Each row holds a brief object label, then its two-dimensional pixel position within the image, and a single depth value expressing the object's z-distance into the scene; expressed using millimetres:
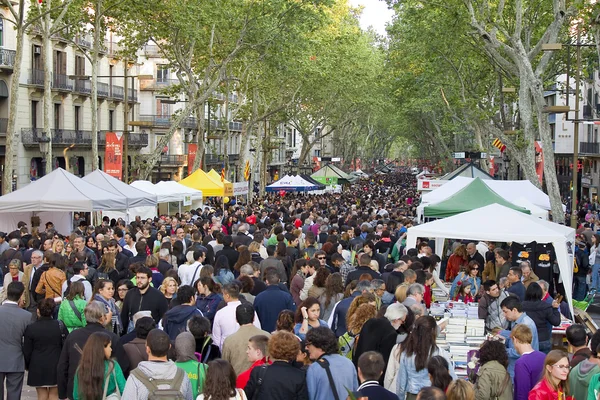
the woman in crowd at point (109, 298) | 8859
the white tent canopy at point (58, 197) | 18672
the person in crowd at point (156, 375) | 6020
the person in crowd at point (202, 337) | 7352
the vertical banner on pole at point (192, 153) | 36406
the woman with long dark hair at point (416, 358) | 6750
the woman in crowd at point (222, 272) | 10852
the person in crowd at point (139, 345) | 7098
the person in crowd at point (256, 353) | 6648
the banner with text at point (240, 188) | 31062
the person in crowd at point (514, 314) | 8367
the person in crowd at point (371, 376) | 5723
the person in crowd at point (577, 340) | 7027
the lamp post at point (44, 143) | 25500
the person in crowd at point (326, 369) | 6223
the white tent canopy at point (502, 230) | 13320
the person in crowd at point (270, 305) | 9133
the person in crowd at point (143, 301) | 8945
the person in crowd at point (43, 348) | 8031
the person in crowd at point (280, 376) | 6148
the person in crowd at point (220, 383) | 5695
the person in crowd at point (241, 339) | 7320
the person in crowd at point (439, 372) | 6234
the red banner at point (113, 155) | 26906
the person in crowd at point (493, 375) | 6547
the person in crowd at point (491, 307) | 9969
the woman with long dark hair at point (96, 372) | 6449
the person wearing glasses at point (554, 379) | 6293
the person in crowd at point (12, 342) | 7980
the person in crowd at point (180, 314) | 8250
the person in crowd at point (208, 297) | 9055
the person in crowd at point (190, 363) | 6395
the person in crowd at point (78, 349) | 7137
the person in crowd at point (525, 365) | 6844
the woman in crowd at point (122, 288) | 9641
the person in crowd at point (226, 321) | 8180
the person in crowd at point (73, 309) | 8367
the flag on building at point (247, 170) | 38441
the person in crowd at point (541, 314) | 9398
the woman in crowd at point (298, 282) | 10664
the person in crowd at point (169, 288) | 9297
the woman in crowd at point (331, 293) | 9664
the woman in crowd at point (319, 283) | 9953
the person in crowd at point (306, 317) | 7797
